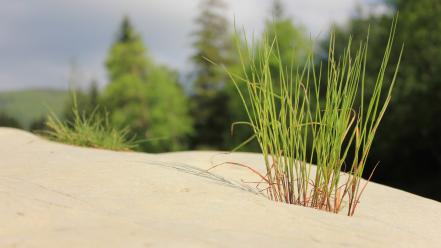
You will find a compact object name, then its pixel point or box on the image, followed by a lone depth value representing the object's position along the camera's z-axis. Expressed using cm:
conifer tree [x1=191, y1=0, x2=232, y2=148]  3294
